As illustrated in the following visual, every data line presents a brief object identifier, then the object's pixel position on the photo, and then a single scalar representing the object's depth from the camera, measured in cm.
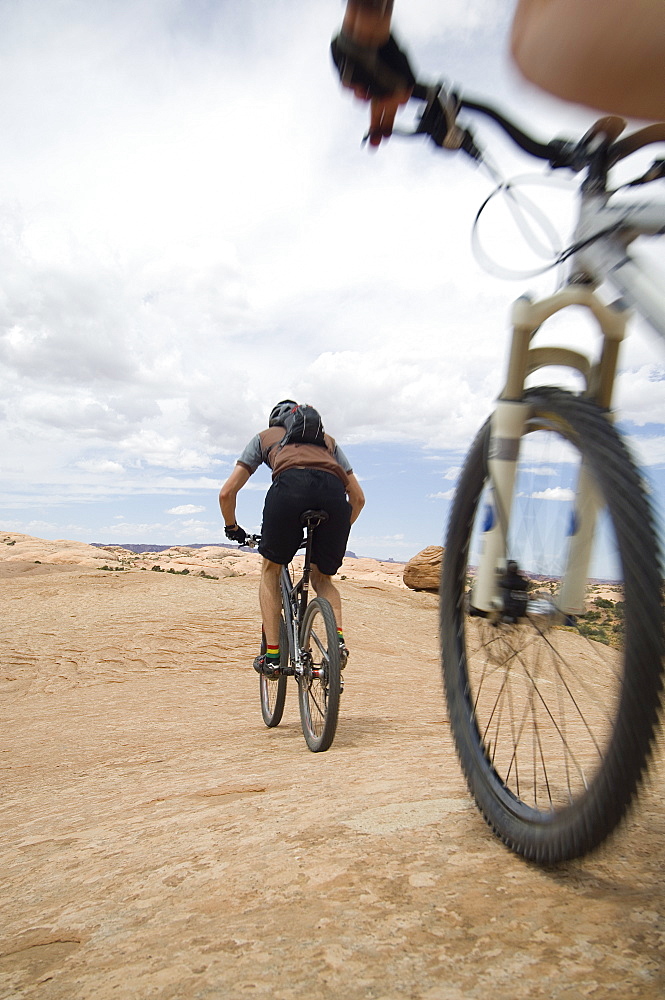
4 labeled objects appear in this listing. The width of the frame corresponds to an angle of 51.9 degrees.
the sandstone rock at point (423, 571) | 1772
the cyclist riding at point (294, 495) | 373
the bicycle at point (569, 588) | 115
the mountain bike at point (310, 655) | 334
